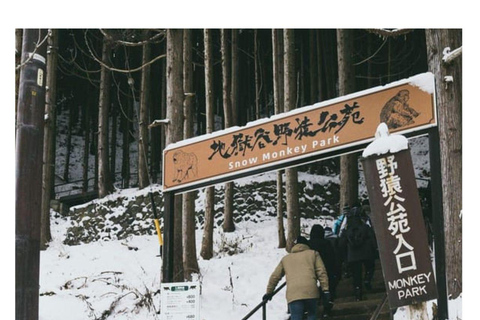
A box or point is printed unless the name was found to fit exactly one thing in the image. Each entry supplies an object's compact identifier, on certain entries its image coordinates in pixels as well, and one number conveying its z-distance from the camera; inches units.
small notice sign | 282.5
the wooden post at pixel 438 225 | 229.1
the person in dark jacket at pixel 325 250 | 300.0
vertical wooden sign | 202.1
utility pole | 164.4
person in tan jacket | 259.1
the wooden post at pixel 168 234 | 310.7
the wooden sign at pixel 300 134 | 247.8
